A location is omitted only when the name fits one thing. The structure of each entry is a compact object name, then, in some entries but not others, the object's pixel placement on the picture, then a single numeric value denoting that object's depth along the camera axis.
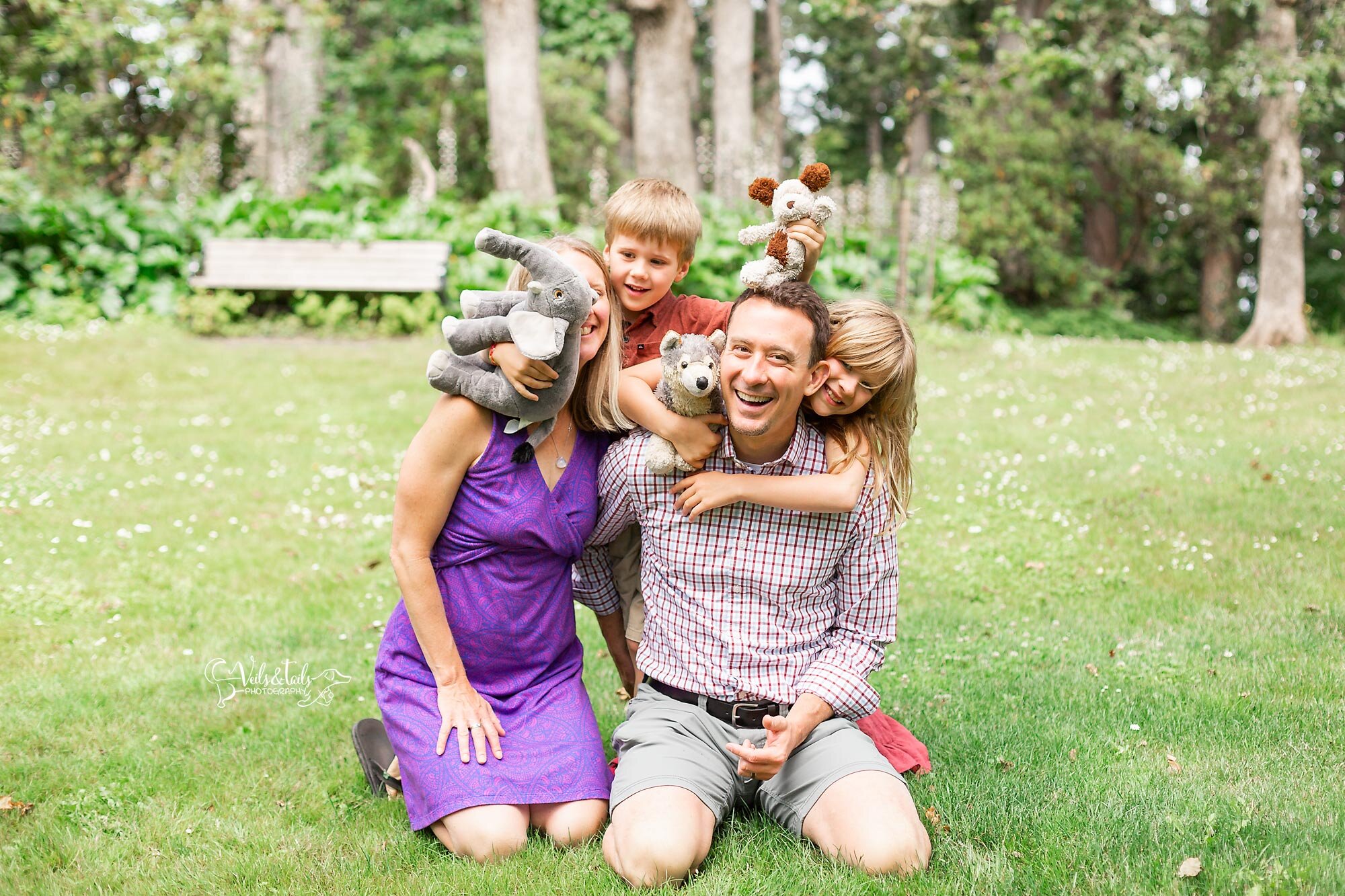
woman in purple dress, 2.99
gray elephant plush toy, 2.76
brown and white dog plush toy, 2.92
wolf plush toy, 2.87
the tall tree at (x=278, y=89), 13.80
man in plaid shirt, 2.86
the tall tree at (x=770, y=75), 23.08
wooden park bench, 11.61
